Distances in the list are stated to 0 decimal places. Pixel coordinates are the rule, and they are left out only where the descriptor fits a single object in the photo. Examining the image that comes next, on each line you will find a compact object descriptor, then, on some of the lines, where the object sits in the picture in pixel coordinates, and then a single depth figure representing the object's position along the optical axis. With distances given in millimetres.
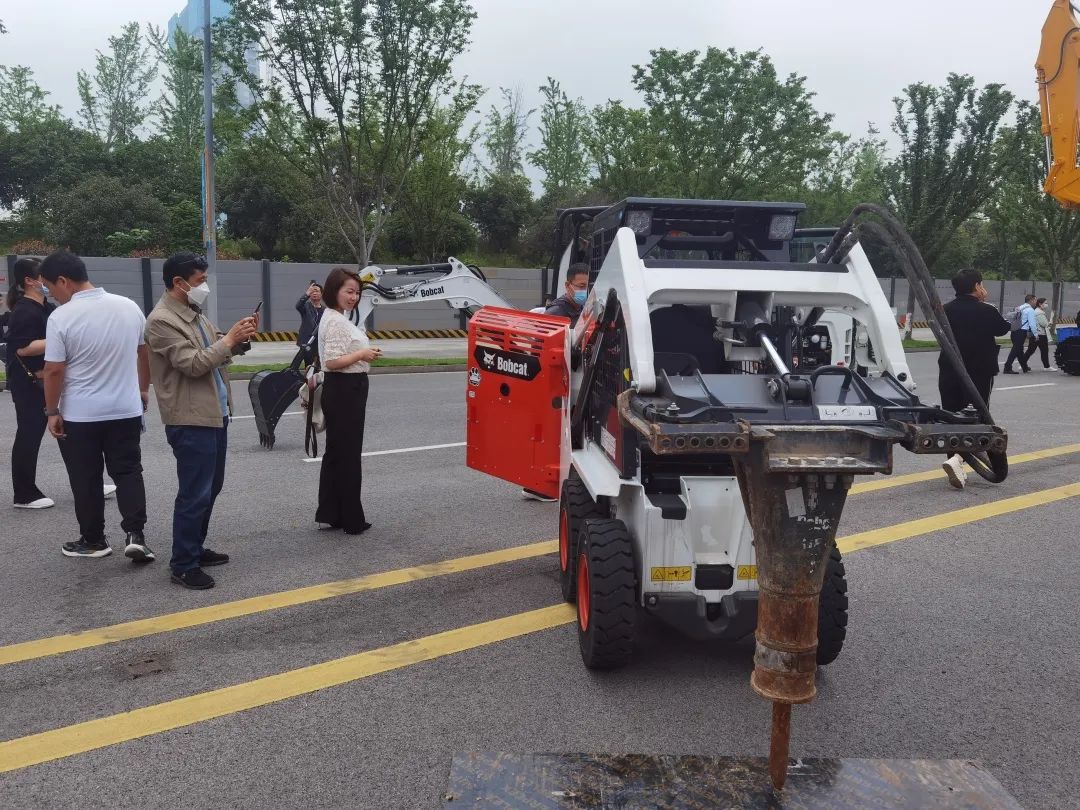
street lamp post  17609
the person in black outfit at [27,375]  6711
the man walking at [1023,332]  19438
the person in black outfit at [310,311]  11922
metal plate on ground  3127
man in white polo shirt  5426
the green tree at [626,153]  22297
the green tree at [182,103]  43719
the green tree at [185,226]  30719
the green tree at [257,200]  29989
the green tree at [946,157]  24109
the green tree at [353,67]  17109
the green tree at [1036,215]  28453
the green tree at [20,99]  42812
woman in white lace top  6145
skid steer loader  2994
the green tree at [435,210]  25797
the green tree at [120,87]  46594
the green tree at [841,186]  29853
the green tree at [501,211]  33656
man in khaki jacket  5086
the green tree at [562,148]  37094
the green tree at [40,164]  34344
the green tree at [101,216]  29672
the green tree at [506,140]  40625
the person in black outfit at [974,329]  7902
